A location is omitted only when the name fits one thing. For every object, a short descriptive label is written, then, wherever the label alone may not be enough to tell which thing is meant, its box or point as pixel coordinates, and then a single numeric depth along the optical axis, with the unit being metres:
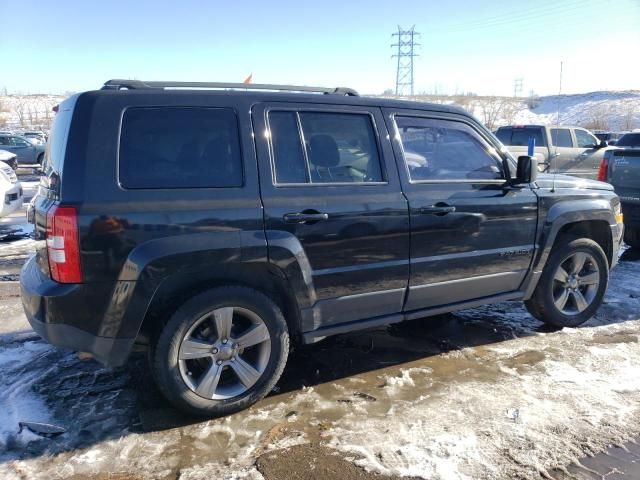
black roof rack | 3.10
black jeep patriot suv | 2.84
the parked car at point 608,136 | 24.87
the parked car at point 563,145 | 13.08
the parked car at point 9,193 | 8.80
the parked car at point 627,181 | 7.27
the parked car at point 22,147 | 23.11
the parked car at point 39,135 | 25.39
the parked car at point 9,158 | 16.33
